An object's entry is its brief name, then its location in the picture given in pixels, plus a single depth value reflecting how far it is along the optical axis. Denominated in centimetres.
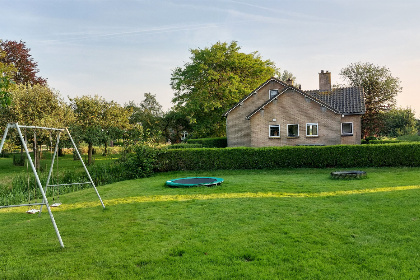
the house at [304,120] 2864
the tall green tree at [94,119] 2744
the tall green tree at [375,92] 5103
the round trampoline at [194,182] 1333
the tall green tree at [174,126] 5309
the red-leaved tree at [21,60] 3253
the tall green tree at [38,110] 2270
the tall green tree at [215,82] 4069
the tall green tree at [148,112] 5189
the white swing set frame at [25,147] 614
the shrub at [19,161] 2723
